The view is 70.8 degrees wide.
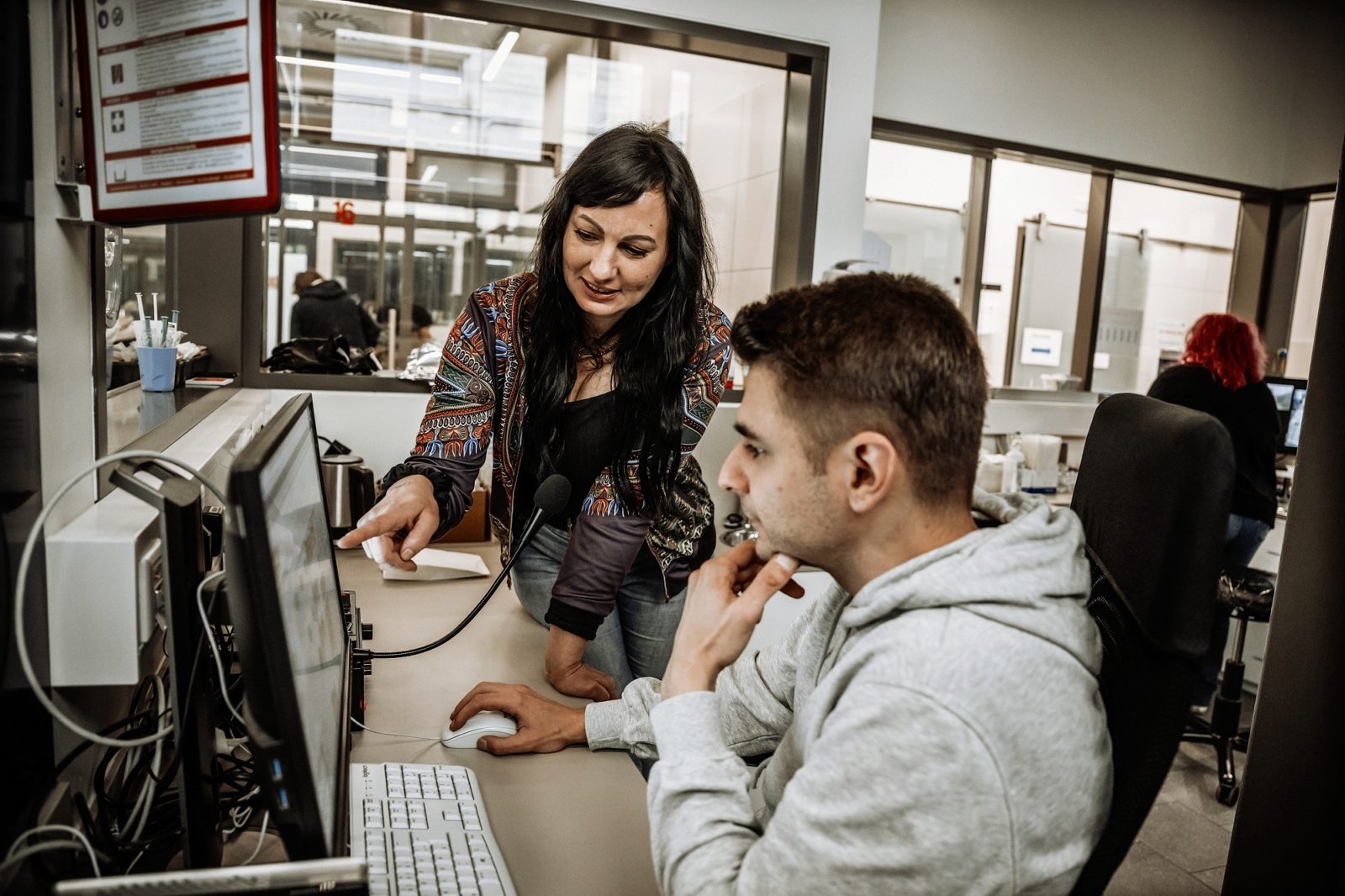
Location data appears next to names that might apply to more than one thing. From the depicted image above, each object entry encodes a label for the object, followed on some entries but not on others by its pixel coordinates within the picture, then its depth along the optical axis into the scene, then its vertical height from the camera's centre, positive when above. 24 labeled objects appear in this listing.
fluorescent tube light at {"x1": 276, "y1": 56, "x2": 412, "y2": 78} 5.24 +1.32
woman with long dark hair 1.42 -0.12
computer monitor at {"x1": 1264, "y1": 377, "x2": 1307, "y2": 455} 4.08 -0.18
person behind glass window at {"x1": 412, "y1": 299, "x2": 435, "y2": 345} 6.11 -0.09
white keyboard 0.83 -0.49
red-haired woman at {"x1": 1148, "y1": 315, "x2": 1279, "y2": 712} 3.42 -0.17
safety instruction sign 0.81 +0.17
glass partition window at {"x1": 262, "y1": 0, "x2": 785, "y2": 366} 4.43 +0.98
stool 2.97 -1.06
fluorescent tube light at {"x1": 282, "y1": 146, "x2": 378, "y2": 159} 5.57 +0.90
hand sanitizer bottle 3.87 -0.51
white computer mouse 1.12 -0.49
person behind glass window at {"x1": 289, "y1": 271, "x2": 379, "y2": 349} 5.44 -0.05
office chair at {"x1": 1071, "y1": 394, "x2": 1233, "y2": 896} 0.77 -0.20
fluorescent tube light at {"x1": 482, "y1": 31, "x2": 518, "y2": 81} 5.15 +1.44
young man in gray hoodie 0.69 -0.25
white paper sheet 1.79 -0.49
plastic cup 1.98 -0.15
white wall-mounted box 0.87 -0.29
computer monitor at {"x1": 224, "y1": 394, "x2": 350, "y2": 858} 0.54 -0.21
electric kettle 2.15 -0.43
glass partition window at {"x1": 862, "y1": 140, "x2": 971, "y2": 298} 5.29 +0.74
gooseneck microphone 1.25 -0.24
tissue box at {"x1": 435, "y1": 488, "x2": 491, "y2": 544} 2.16 -0.48
